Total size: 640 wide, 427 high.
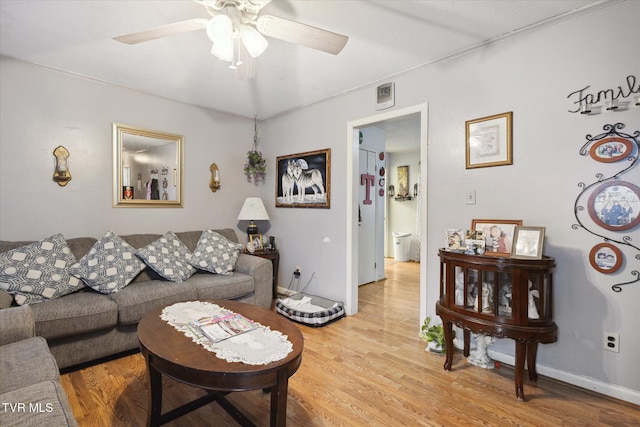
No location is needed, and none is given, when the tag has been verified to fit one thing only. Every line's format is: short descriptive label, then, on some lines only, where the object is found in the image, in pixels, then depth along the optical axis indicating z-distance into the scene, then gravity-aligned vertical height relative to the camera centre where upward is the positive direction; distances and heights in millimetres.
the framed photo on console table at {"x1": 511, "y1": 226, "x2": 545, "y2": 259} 1931 -201
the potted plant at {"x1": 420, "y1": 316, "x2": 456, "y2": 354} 2463 -1049
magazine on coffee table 1607 -655
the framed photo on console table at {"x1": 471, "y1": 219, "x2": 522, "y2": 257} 2195 -166
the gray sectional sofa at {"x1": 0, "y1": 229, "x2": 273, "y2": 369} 2074 -738
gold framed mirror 3182 +465
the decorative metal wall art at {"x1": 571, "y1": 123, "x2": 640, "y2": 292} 1813 +64
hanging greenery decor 4152 +619
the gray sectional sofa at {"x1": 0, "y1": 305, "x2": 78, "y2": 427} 1018 -689
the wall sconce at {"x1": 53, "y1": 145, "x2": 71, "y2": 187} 2801 +394
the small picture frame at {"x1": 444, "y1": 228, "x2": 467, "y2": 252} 2240 -219
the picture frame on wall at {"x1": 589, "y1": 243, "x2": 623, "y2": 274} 1862 -285
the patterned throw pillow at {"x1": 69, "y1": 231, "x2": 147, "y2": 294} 2451 -474
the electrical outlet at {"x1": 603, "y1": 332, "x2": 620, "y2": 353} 1866 -799
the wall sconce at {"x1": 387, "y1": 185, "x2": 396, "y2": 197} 7148 +464
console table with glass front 1869 -588
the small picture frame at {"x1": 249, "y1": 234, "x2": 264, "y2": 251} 3889 -399
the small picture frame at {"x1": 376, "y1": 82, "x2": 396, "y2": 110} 2919 +1117
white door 4523 -127
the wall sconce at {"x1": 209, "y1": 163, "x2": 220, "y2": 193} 3893 +396
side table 3771 -596
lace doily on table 1373 -660
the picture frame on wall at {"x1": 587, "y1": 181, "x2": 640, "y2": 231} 1805 +42
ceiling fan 1558 +976
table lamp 3855 -13
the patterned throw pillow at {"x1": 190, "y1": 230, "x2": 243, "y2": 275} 3105 -461
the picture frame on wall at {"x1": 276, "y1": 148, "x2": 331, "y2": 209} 3543 +378
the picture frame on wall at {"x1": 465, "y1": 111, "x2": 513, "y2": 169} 2252 +540
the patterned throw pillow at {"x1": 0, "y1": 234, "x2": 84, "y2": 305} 2148 -465
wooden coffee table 1269 -688
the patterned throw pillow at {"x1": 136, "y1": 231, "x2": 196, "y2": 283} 2789 -456
